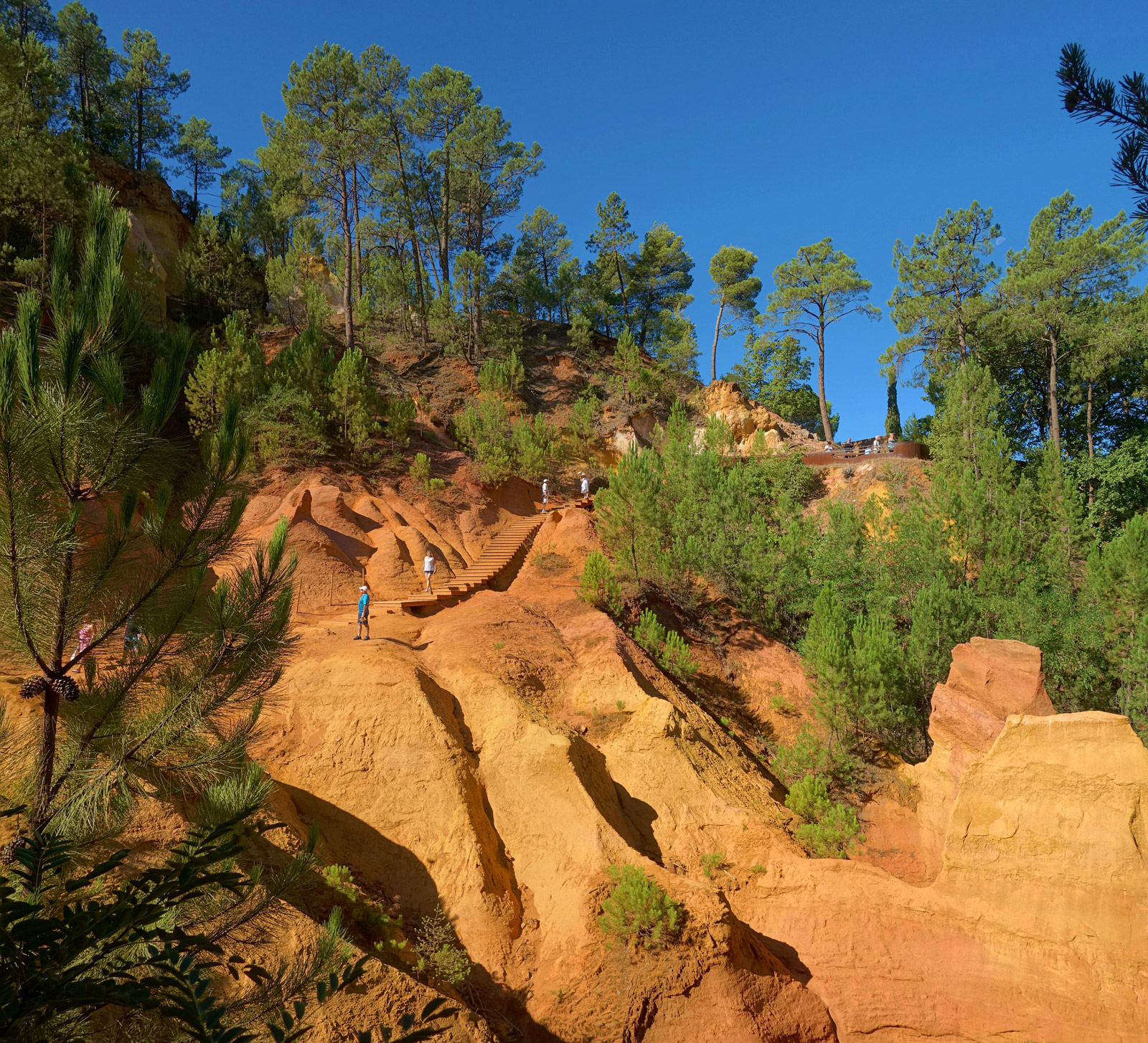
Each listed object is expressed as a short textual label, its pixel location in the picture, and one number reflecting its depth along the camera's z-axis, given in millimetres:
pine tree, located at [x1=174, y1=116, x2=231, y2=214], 42219
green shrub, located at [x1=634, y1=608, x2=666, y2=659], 20188
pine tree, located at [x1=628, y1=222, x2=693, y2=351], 47906
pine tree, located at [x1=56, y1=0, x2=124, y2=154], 33125
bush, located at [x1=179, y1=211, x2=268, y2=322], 30234
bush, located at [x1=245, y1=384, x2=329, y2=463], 24969
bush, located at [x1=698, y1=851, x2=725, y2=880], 13891
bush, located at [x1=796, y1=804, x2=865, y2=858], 14945
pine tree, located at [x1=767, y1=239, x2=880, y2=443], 40844
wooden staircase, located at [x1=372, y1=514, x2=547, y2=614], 20672
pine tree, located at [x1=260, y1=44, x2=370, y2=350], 31562
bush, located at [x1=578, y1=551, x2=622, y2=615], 20984
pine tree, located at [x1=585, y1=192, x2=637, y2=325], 47344
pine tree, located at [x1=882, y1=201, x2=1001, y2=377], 35250
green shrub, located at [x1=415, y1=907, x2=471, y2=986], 10961
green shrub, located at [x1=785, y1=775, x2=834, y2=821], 16297
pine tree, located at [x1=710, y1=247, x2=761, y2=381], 46656
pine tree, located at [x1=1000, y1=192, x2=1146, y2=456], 32031
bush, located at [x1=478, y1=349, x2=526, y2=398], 34500
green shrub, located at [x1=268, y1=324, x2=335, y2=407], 26172
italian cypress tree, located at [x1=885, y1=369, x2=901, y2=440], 47250
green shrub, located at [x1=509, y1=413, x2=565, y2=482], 29875
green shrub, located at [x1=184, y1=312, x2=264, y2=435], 22719
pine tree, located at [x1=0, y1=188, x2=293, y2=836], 5121
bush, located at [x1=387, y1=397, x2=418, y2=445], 27734
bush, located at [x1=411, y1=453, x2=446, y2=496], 27125
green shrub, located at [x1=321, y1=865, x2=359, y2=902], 10969
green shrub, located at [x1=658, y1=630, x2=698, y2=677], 19891
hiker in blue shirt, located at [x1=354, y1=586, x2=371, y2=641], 16547
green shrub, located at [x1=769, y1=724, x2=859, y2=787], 18047
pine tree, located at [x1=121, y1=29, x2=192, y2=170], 36781
